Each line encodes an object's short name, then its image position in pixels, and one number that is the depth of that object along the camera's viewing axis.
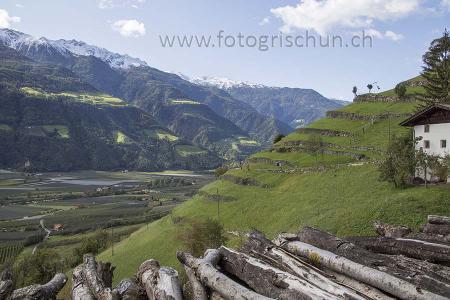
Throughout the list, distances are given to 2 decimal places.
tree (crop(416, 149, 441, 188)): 53.16
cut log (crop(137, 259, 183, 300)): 10.27
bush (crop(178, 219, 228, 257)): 53.78
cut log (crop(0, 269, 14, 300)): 11.71
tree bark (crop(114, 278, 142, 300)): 11.41
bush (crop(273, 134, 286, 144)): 135.50
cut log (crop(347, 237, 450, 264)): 12.40
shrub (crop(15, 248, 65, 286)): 71.71
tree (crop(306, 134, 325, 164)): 98.94
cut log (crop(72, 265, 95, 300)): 11.44
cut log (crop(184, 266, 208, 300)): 10.68
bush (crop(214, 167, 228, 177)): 137.81
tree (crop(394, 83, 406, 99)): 116.56
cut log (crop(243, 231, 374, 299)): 9.45
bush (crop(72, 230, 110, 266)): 96.43
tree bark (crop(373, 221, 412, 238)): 16.72
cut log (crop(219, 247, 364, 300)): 9.09
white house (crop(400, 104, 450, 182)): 55.06
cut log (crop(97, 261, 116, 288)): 13.46
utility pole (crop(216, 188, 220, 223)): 84.34
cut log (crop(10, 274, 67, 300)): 11.53
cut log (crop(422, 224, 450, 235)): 15.37
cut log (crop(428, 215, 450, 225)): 15.73
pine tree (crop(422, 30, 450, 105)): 92.19
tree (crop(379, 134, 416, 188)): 54.91
